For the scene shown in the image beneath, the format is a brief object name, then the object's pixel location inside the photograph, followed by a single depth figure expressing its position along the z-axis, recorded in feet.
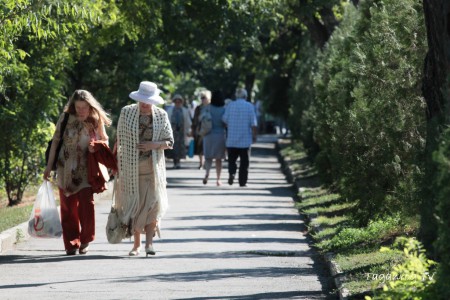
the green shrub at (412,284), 24.79
